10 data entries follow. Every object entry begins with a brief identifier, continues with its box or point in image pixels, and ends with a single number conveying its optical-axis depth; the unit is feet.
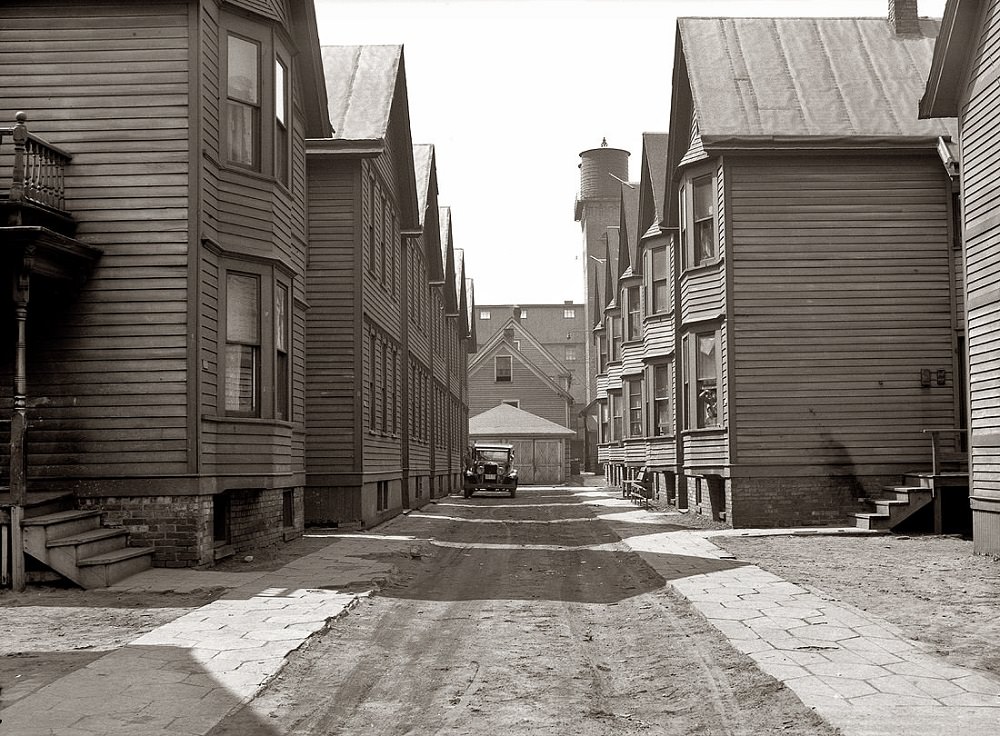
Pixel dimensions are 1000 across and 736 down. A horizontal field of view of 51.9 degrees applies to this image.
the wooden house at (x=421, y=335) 92.79
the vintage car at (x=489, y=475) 128.46
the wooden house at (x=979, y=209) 46.37
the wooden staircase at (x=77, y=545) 36.42
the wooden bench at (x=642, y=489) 104.13
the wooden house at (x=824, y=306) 65.21
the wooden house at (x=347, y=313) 64.75
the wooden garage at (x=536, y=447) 193.57
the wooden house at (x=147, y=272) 41.37
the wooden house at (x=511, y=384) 219.61
